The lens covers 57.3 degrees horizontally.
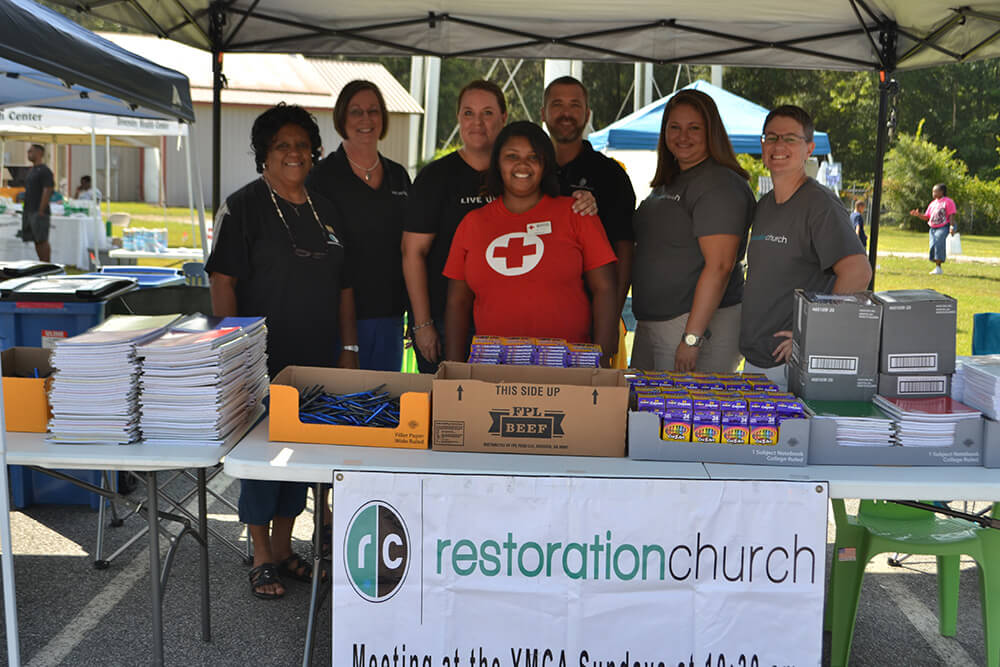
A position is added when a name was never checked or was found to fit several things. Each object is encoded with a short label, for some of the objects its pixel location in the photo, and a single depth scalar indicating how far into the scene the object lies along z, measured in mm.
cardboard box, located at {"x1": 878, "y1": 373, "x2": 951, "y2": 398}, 2588
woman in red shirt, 3023
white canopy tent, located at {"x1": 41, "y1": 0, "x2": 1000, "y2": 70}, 4363
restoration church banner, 2291
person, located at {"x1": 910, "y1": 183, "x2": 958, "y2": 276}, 16047
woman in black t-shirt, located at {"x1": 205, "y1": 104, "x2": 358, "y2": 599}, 3045
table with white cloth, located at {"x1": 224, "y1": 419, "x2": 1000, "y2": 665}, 2271
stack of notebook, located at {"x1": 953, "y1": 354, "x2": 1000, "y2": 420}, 2391
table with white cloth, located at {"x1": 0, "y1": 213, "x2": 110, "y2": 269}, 13281
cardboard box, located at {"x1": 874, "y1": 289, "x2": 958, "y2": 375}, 2559
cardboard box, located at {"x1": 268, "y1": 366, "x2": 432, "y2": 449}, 2436
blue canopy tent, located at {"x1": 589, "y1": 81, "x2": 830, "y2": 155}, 10109
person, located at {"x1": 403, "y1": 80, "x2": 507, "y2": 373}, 3461
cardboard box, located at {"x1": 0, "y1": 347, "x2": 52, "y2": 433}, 2559
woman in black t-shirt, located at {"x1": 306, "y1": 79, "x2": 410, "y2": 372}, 3607
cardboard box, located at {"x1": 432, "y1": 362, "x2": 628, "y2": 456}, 2383
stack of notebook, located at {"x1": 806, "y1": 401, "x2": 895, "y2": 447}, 2383
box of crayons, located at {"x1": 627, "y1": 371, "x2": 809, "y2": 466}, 2359
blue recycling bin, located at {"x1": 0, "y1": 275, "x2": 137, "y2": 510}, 4012
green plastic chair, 2752
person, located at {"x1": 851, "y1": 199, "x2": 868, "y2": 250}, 16688
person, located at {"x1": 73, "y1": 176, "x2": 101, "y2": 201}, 16625
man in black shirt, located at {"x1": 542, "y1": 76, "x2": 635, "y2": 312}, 3588
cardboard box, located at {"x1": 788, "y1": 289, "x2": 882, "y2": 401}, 2561
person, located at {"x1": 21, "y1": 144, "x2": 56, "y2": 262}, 12445
